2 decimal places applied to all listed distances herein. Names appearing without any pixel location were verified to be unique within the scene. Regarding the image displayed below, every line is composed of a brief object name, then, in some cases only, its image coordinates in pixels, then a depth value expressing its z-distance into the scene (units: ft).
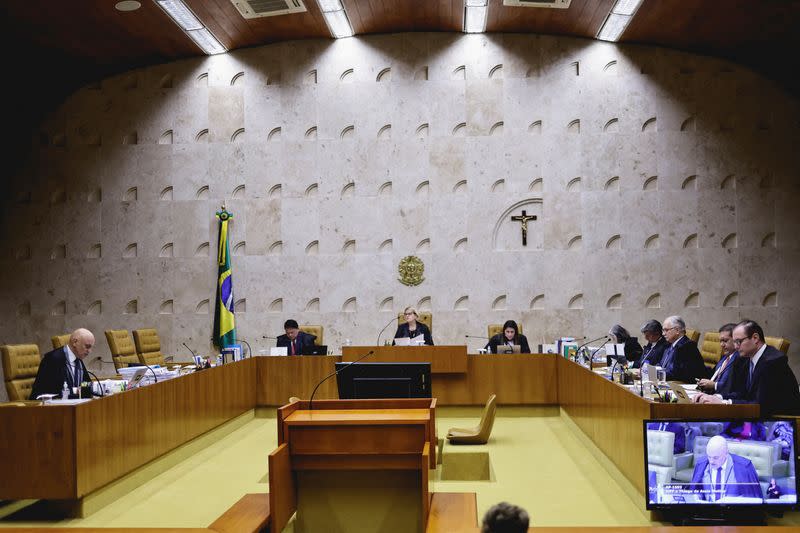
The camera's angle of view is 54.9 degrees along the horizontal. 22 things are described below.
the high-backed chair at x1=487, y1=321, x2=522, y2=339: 32.37
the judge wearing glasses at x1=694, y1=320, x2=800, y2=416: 15.12
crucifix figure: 35.04
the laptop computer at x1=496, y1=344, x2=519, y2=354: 28.27
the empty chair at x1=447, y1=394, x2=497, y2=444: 21.89
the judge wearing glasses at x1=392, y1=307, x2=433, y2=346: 29.48
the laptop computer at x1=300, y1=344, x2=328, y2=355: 29.25
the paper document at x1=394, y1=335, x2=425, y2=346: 28.12
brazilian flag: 35.09
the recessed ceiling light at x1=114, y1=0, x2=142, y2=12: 29.40
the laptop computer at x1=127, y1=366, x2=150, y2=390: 18.85
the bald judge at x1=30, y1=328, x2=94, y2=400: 18.65
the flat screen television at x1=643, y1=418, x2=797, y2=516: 12.94
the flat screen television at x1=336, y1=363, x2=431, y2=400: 18.19
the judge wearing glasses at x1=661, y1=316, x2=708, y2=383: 21.39
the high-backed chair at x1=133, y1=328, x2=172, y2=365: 30.42
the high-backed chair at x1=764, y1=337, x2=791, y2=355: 20.59
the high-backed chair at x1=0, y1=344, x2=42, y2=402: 20.01
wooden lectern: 14.19
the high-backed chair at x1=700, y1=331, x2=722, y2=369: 25.39
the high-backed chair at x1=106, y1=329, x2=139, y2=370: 28.73
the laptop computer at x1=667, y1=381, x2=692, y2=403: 15.03
